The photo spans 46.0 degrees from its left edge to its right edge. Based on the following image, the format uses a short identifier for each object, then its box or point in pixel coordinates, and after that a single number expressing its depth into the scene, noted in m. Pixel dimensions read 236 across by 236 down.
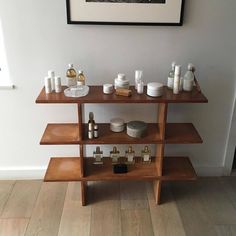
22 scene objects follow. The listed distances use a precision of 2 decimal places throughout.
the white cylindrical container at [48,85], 1.57
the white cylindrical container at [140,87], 1.60
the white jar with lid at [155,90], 1.55
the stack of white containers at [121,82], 1.60
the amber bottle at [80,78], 1.64
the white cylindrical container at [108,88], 1.59
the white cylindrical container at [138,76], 1.64
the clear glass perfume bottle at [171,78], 1.66
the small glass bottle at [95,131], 1.68
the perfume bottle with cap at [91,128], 1.66
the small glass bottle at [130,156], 1.88
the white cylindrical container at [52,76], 1.61
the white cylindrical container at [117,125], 1.74
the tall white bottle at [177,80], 1.55
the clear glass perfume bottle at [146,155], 1.89
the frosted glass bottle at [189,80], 1.63
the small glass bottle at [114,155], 1.88
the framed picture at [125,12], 1.62
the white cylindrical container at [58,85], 1.58
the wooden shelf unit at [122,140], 1.55
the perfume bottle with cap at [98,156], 1.88
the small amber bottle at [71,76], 1.66
